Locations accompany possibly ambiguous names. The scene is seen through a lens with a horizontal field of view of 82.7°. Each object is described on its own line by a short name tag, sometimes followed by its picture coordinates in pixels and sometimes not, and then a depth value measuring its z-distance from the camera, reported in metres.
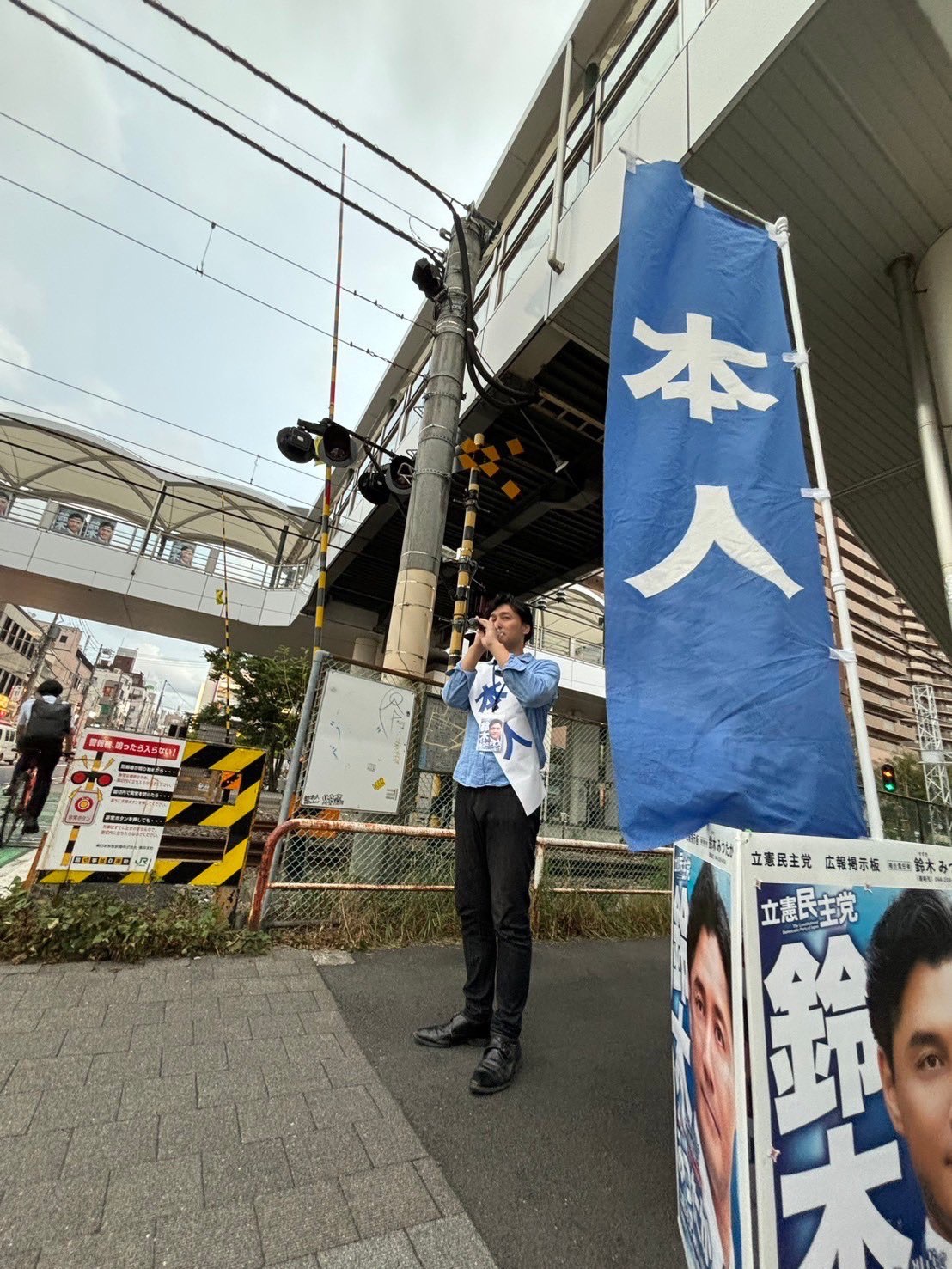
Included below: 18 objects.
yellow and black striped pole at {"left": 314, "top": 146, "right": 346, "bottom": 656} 5.03
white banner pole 1.60
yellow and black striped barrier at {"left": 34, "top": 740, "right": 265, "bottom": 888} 3.30
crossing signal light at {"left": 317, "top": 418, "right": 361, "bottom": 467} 6.28
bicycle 5.29
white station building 3.52
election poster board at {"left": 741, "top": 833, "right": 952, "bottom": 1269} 1.00
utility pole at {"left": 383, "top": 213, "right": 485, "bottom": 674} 5.38
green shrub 2.65
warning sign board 3.14
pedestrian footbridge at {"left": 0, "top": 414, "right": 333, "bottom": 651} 14.18
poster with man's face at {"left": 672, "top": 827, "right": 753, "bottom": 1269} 1.00
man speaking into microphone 2.16
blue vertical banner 1.53
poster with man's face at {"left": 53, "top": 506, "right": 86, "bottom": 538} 14.61
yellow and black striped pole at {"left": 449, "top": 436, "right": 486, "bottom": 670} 6.16
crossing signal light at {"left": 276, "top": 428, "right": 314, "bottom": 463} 6.37
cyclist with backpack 5.35
